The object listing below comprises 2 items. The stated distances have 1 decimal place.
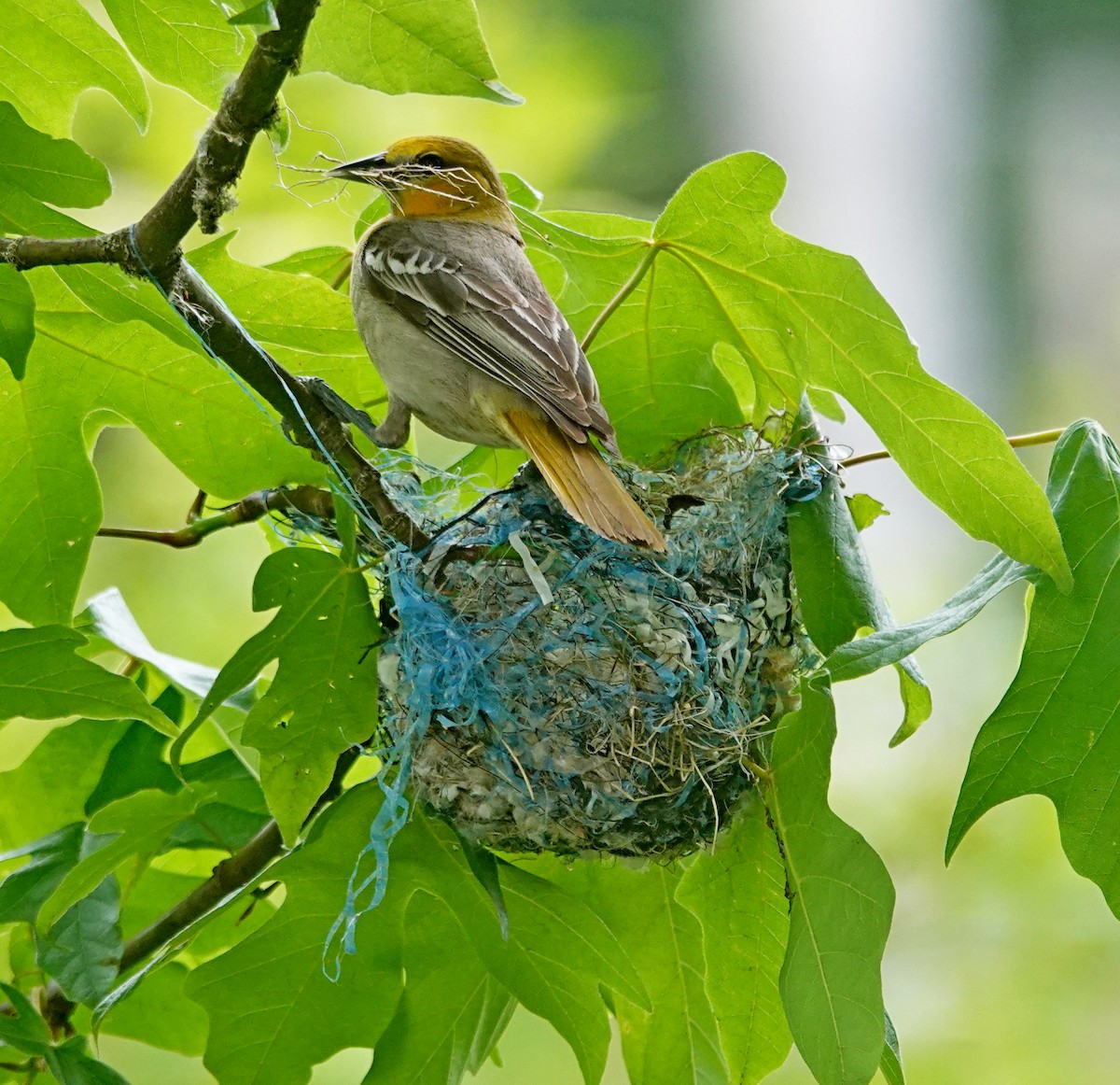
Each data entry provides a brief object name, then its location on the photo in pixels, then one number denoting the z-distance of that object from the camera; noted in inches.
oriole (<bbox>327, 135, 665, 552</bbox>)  185.5
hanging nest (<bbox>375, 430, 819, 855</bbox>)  171.3
